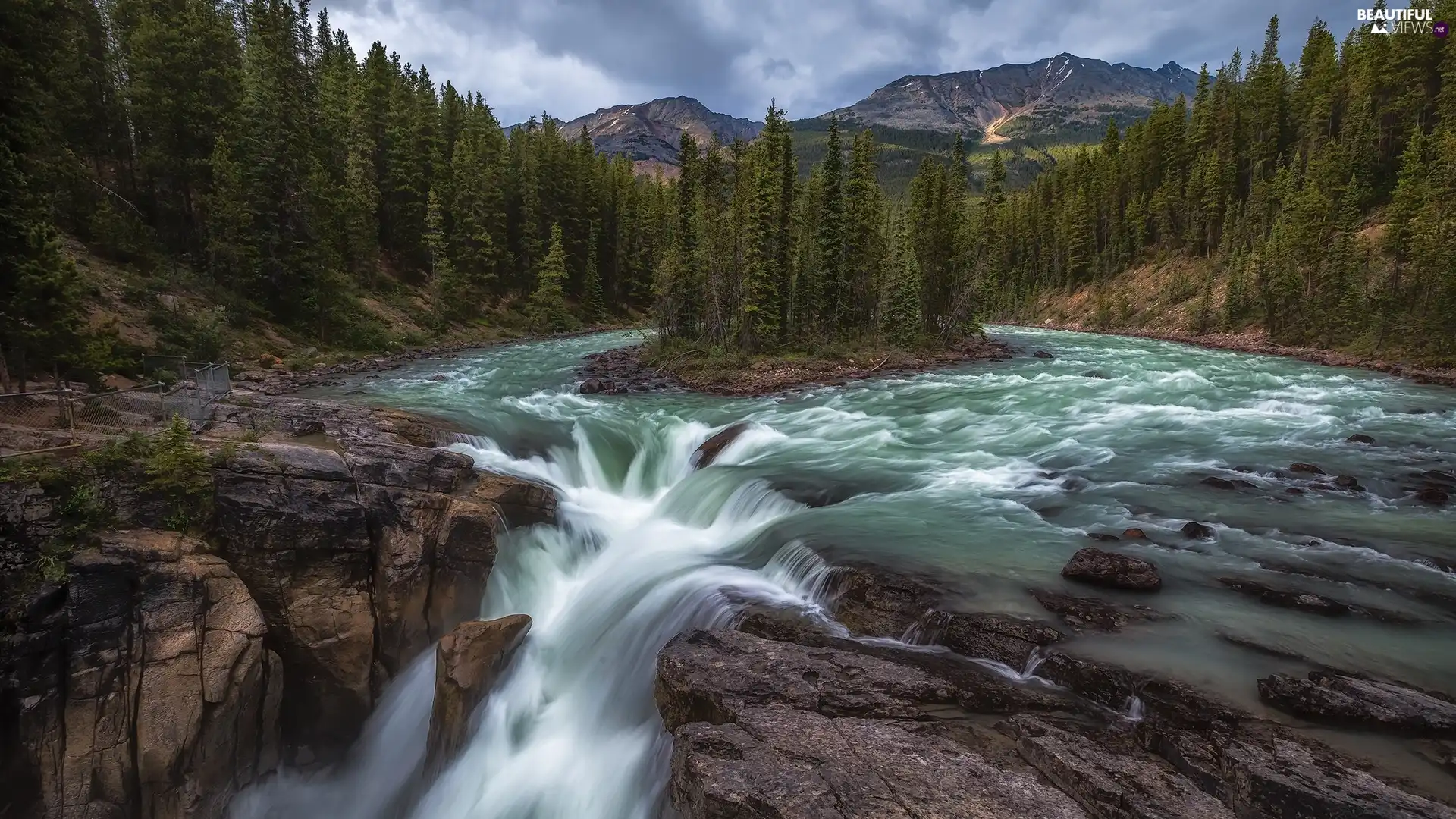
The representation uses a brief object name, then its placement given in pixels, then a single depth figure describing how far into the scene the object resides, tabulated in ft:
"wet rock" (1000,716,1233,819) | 19.24
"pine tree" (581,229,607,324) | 250.98
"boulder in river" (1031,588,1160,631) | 31.01
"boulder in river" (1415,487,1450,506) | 48.49
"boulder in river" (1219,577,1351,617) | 32.45
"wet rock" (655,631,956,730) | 25.59
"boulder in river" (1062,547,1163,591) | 34.83
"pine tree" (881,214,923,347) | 160.76
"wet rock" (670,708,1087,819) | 19.30
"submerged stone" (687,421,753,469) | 70.23
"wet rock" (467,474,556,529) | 48.19
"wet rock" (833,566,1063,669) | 29.60
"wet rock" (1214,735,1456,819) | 18.61
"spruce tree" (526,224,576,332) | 212.43
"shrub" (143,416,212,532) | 34.81
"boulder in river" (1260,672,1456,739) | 23.15
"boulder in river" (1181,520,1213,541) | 42.91
